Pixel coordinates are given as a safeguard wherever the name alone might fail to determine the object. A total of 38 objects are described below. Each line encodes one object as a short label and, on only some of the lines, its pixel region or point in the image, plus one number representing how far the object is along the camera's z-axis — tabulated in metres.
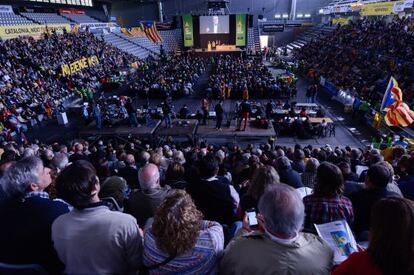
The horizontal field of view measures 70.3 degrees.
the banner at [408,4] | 20.91
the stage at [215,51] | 38.25
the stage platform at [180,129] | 13.04
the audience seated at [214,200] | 3.33
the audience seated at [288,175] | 4.77
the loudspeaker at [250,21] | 41.64
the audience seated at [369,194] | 3.20
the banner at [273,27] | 44.54
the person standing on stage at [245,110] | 13.05
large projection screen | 40.19
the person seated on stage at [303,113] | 14.41
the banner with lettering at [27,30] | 22.30
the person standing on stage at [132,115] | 13.70
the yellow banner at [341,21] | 38.29
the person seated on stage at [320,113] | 14.91
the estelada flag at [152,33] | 41.31
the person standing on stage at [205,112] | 14.40
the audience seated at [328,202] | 2.96
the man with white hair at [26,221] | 2.28
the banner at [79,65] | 22.03
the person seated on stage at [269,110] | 15.34
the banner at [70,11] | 36.82
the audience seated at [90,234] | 2.21
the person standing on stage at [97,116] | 13.77
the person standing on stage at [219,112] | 13.20
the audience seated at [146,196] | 3.34
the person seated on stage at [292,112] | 14.80
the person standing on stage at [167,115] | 13.54
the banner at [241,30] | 39.22
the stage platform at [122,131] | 13.08
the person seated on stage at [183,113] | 15.44
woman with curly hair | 1.99
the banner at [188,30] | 40.10
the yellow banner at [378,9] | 24.27
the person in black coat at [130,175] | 5.70
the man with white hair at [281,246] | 1.87
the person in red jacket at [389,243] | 1.58
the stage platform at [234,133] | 12.98
